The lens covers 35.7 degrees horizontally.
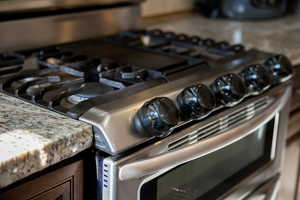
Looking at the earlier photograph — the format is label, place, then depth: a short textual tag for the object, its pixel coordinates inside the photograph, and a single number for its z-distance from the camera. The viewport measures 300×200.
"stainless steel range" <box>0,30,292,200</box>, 0.81
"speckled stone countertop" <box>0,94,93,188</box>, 0.69
